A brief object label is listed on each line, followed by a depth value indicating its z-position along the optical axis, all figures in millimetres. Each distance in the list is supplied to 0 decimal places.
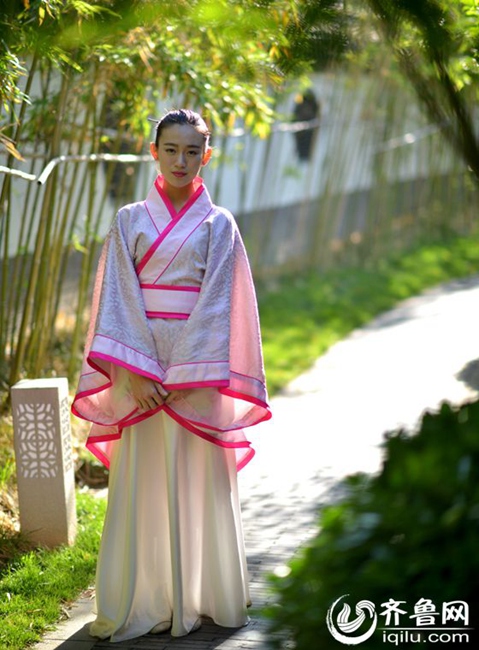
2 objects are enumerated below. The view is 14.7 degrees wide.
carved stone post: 8076
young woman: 6395
